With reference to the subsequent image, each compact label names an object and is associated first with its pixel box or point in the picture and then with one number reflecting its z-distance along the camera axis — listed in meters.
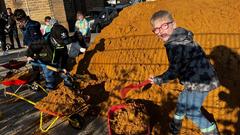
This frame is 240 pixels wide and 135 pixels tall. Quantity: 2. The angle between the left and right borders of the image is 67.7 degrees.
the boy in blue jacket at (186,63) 2.03
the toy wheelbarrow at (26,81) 3.61
